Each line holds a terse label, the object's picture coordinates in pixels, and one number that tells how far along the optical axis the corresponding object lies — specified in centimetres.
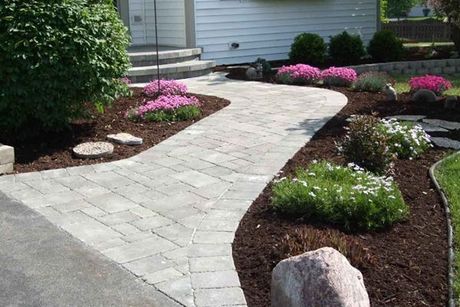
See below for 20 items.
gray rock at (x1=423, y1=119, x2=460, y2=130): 762
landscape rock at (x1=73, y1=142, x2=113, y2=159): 670
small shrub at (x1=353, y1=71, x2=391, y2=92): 1046
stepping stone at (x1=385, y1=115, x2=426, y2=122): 795
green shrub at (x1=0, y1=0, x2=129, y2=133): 665
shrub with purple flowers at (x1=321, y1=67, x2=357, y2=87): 1131
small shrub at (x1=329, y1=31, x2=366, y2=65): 1461
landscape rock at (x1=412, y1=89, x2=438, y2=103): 926
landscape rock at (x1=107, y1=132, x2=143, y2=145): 717
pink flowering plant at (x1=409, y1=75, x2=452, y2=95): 977
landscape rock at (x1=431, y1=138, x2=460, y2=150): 678
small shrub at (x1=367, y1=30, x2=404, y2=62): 1512
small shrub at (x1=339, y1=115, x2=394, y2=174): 565
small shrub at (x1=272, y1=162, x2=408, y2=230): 455
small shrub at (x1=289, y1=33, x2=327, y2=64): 1387
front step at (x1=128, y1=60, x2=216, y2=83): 1173
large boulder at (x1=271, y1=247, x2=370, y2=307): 304
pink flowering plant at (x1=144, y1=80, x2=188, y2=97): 947
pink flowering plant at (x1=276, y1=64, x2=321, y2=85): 1172
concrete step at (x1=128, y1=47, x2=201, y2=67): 1221
